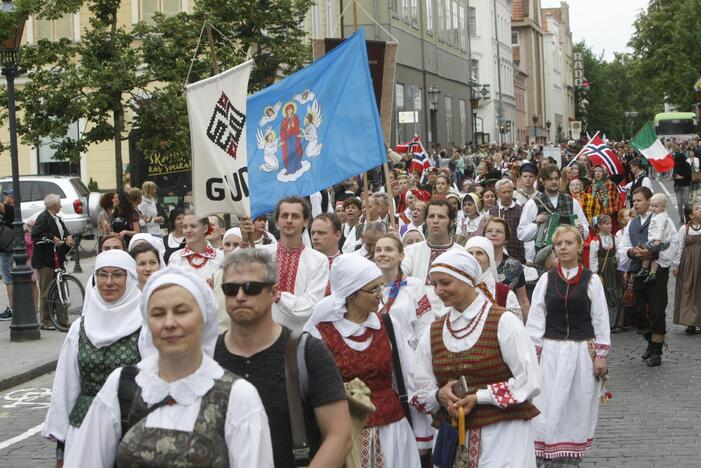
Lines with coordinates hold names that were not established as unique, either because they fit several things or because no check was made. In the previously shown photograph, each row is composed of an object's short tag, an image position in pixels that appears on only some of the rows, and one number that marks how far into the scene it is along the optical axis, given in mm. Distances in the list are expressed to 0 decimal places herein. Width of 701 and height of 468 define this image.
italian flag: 29016
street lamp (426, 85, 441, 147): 54288
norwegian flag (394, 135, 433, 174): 29188
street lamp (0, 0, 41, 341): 16828
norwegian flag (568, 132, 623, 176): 24312
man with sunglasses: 4707
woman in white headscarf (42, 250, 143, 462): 6172
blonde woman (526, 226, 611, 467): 8430
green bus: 89000
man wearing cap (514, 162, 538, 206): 16953
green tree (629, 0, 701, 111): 74500
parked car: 30734
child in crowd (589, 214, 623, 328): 16156
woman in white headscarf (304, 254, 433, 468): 6352
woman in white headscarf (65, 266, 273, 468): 4027
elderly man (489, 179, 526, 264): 15562
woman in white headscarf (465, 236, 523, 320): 8484
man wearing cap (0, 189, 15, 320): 19594
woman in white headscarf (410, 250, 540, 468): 6348
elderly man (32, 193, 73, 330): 18203
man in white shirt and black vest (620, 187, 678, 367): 13602
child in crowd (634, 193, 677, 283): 14367
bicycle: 17734
